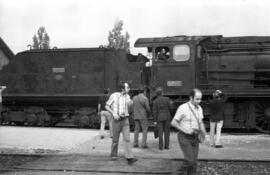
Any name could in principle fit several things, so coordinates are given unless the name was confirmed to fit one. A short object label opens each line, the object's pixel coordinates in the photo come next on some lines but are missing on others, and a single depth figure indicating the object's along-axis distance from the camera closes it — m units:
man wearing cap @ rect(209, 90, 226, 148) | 13.55
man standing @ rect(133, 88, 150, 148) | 13.13
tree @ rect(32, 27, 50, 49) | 72.07
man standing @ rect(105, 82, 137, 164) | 10.60
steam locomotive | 17.00
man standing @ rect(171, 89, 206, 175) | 7.96
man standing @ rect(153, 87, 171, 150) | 12.88
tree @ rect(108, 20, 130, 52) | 62.28
